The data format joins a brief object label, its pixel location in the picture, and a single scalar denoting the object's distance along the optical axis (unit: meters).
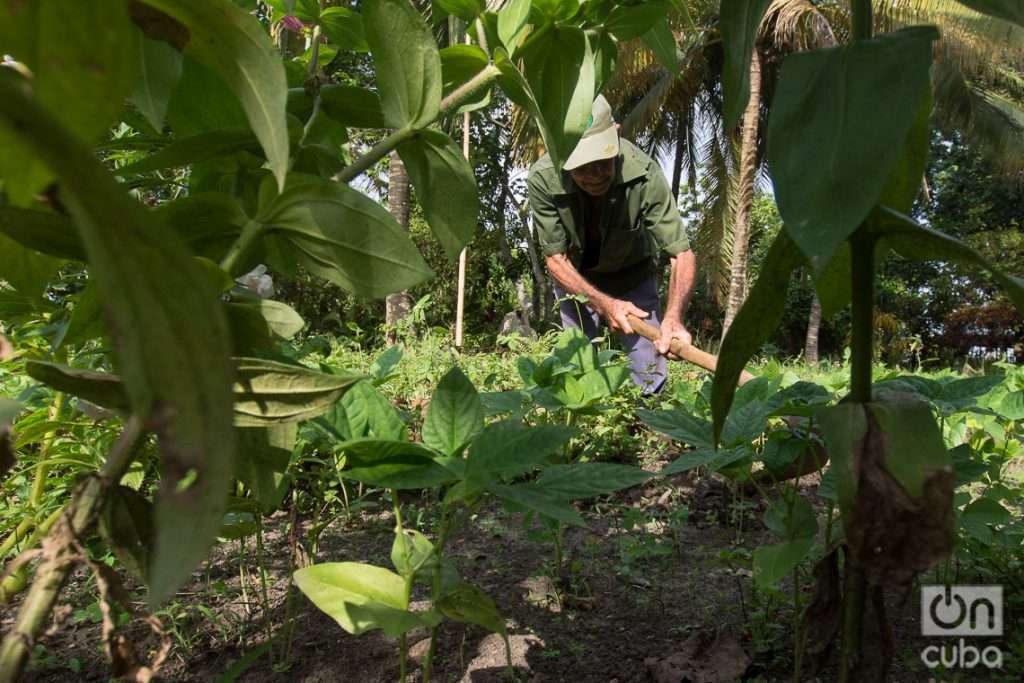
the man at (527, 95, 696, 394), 3.14
